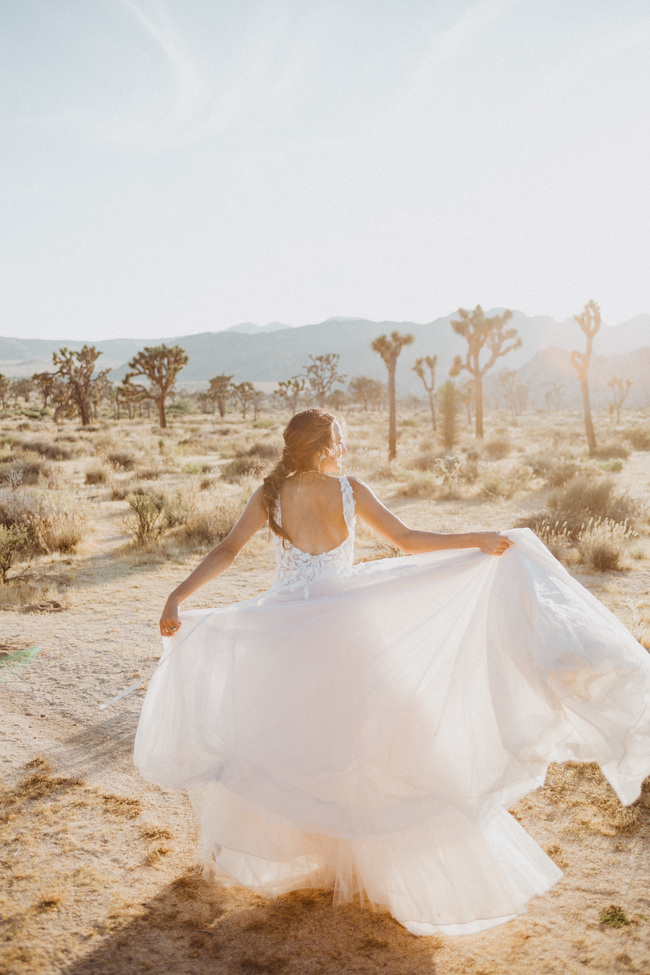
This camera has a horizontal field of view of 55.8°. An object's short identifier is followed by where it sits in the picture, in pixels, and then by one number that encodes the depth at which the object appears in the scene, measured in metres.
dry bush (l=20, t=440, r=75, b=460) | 20.86
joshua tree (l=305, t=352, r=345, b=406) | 46.69
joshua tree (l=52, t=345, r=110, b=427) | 34.22
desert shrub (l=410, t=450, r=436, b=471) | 19.03
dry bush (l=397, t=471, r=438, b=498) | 14.51
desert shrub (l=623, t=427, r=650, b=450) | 24.67
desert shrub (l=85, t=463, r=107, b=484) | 15.84
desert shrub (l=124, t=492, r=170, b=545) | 9.64
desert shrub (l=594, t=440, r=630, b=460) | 21.78
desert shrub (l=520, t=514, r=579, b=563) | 8.88
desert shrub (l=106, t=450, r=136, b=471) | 18.38
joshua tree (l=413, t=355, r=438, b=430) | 36.84
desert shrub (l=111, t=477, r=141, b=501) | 13.68
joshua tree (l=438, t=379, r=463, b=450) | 22.58
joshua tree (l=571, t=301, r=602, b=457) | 23.19
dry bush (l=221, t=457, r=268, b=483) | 16.42
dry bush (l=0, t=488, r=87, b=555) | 9.30
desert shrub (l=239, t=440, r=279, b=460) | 20.94
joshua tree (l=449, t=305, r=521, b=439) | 28.19
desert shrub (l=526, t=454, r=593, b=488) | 14.80
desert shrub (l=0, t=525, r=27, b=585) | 7.92
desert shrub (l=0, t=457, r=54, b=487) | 14.02
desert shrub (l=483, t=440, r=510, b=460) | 22.70
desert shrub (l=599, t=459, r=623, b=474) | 18.30
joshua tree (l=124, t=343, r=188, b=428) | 32.16
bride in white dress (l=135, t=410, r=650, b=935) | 2.29
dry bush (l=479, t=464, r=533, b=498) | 14.01
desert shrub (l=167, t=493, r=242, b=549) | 9.86
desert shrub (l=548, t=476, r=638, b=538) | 10.45
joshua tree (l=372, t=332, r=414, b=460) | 22.84
